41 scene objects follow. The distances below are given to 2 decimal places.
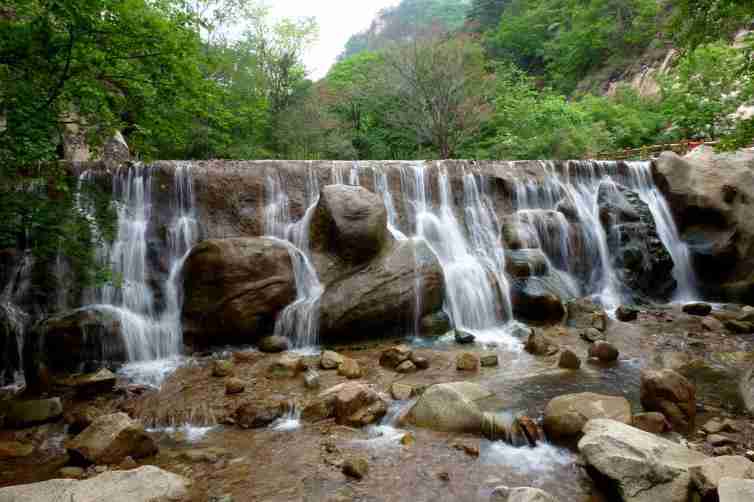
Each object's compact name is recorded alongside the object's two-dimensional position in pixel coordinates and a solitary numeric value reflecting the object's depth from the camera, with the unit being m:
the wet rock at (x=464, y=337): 8.71
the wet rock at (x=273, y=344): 8.34
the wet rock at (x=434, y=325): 9.07
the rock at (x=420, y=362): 7.37
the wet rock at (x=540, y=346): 7.88
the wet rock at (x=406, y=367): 7.25
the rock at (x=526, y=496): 3.38
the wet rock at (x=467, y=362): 7.23
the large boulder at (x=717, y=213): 11.70
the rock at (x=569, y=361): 7.02
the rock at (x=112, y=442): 4.57
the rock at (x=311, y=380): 6.62
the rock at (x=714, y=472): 3.42
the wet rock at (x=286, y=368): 7.17
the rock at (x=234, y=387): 6.55
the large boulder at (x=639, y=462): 3.50
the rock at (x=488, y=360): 7.39
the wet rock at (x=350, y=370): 7.07
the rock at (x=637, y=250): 11.84
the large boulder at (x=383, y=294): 8.67
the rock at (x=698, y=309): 10.20
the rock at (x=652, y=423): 4.84
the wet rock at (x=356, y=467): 4.29
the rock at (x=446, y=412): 5.13
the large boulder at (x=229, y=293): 8.61
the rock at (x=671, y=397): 5.05
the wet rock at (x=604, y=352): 7.39
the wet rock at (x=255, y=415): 5.54
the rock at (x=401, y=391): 6.14
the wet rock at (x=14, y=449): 4.95
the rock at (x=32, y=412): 5.62
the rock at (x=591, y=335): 8.57
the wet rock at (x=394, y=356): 7.45
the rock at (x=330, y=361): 7.38
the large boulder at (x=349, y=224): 9.71
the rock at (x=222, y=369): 7.25
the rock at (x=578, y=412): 4.82
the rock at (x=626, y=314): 9.95
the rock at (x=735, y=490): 2.85
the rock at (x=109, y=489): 3.64
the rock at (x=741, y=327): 8.69
